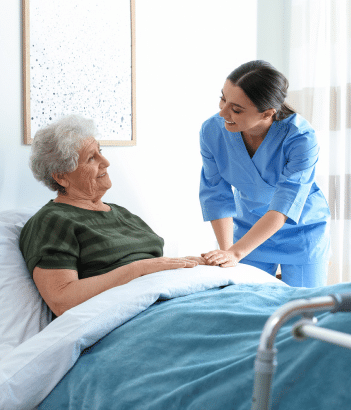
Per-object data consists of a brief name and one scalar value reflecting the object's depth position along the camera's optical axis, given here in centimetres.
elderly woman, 133
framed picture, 174
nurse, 164
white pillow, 127
